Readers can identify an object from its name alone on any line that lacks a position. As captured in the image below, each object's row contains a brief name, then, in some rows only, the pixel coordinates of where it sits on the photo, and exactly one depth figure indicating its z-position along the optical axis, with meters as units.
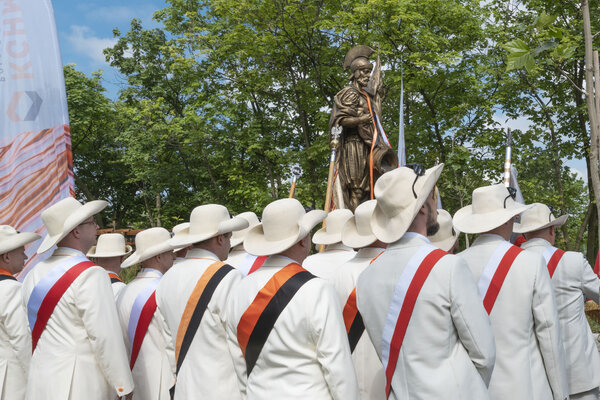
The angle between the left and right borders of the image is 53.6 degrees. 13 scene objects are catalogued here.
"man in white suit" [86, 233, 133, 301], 5.51
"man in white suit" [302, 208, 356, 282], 4.81
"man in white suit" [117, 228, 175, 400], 4.59
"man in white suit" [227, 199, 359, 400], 2.71
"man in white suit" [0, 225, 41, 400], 4.21
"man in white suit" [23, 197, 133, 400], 3.71
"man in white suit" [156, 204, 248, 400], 3.62
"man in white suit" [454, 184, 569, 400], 3.47
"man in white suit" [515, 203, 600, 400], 4.45
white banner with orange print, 6.25
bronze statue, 9.67
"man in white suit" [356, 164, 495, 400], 2.63
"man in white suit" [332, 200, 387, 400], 3.90
